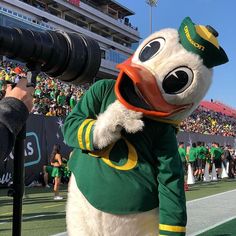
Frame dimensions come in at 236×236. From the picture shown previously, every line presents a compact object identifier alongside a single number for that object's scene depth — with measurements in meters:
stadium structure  28.94
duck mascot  1.45
